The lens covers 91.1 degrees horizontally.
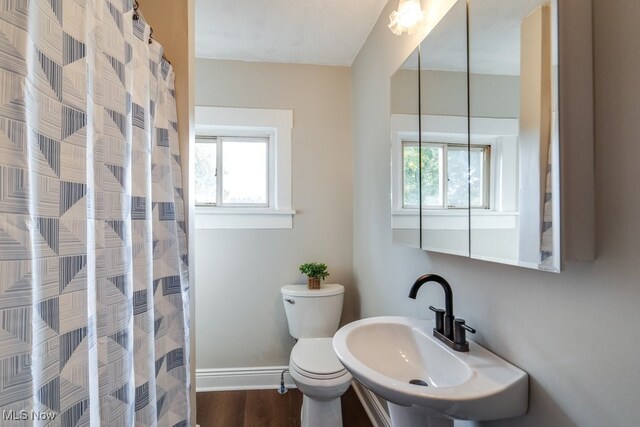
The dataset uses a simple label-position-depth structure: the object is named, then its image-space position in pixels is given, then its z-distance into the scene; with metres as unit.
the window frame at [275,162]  2.23
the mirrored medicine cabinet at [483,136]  0.71
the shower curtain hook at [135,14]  1.04
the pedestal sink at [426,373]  0.76
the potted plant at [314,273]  2.17
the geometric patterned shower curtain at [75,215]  0.50
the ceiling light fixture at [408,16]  1.30
